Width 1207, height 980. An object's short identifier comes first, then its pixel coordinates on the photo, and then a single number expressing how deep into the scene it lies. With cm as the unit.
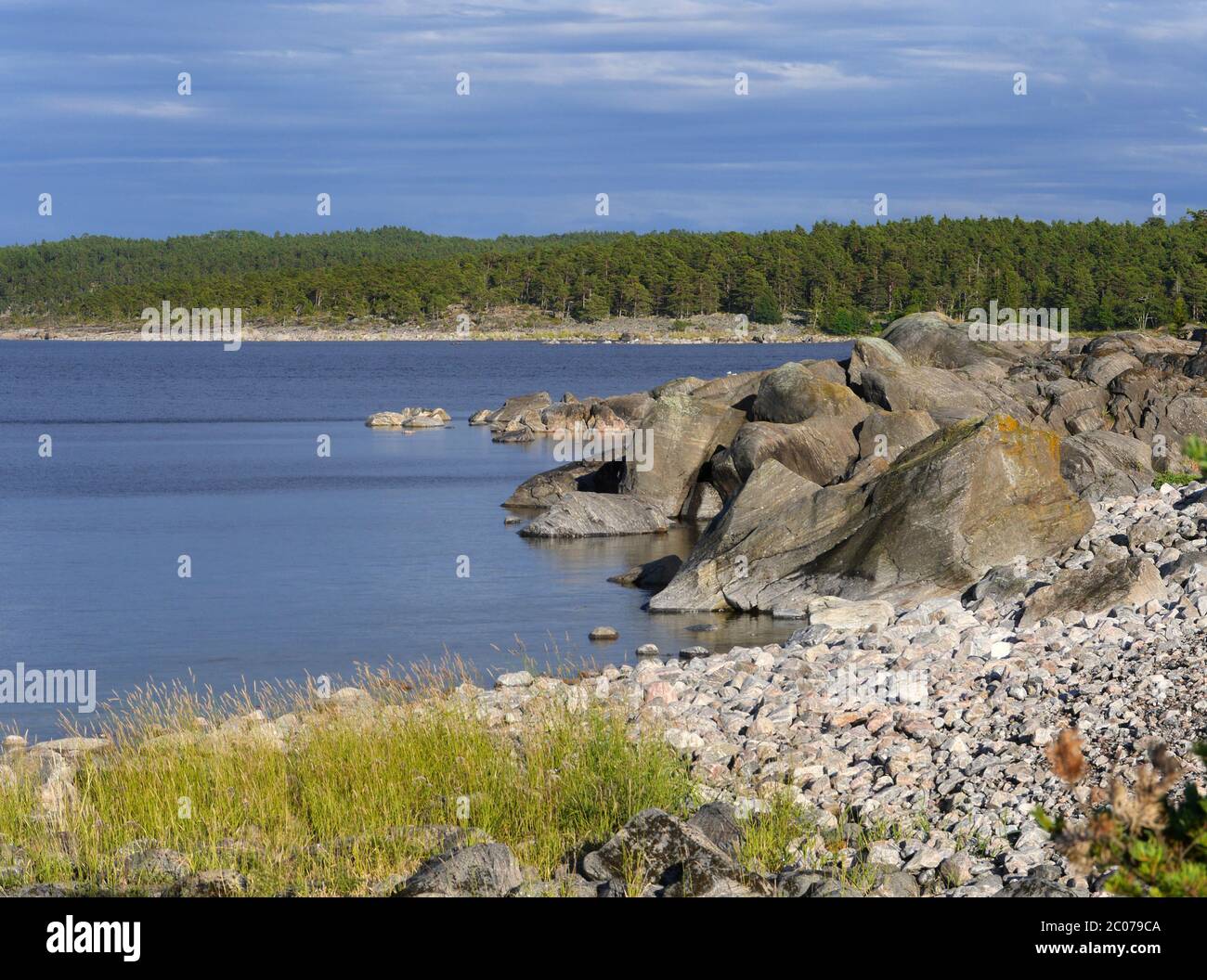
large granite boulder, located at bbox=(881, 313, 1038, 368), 4425
